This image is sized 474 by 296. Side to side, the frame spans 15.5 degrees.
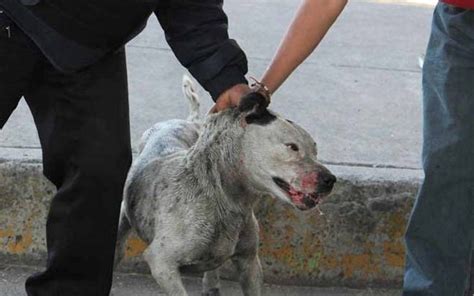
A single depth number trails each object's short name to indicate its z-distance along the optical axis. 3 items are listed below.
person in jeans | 5.66
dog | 5.25
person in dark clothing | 5.48
